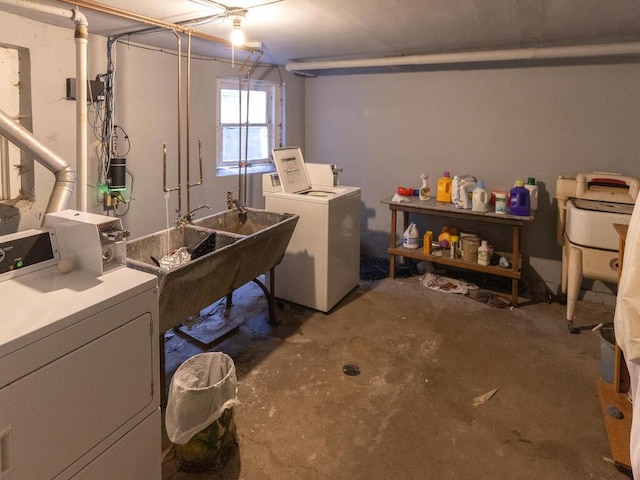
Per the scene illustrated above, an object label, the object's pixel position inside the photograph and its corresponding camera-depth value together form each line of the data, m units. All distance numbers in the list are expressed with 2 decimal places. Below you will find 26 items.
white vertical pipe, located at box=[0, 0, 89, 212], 2.11
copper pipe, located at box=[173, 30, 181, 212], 2.73
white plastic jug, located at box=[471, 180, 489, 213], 3.64
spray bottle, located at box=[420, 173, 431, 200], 4.11
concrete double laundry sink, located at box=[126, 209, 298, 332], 1.97
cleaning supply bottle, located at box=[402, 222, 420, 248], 4.14
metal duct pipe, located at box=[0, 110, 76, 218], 1.80
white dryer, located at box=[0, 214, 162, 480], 1.12
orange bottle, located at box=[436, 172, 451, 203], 4.02
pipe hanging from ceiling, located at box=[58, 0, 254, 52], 2.19
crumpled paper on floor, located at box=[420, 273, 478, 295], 3.88
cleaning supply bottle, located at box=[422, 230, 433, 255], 4.01
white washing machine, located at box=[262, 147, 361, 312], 3.31
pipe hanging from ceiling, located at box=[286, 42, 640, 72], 3.16
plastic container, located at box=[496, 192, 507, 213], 3.56
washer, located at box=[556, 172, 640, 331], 2.91
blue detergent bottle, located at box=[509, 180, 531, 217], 3.49
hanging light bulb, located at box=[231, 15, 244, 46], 2.53
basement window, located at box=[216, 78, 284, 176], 4.26
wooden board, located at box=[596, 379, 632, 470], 1.89
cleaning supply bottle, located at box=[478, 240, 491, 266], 3.72
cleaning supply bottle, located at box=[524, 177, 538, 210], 3.58
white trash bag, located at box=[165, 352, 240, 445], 1.77
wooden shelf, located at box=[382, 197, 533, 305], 3.52
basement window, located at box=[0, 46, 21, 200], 2.70
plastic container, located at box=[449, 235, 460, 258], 3.93
